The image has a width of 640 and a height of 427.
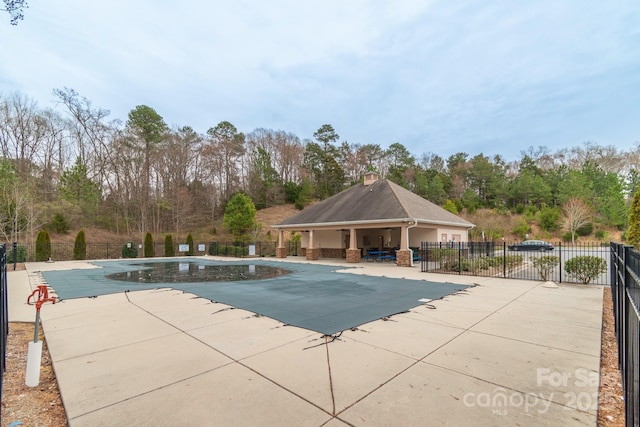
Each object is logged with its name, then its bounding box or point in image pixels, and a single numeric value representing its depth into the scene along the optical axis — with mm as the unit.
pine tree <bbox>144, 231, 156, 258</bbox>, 28562
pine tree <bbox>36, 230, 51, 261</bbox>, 22625
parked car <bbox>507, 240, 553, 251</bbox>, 30066
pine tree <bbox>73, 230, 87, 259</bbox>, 25031
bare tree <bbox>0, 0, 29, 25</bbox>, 5672
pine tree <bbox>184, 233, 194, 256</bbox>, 30438
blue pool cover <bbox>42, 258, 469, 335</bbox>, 6320
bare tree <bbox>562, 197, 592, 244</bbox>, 37656
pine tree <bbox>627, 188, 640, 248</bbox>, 7016
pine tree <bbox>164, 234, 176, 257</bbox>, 29281
